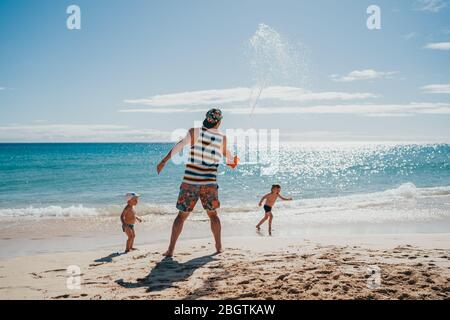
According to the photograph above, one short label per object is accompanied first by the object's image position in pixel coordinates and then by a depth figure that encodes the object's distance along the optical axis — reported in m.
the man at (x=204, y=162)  5.56
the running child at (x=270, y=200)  10.15
